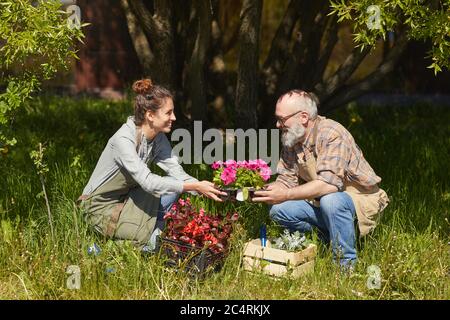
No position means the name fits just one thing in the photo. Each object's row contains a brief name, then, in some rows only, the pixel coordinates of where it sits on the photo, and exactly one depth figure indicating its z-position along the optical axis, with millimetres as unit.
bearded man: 9047
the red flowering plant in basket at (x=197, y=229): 8922
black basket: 8703
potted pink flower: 8969
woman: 9203
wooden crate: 8875
